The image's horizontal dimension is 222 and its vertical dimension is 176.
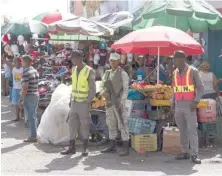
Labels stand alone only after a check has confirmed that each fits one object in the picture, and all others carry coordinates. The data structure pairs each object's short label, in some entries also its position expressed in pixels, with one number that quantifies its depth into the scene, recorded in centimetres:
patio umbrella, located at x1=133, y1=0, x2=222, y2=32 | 1059
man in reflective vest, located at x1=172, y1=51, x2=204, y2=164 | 728
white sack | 895
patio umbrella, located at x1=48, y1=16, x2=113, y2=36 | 1188
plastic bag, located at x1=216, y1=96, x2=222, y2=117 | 935
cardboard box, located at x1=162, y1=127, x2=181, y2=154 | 809
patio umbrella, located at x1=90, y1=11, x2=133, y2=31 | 1320
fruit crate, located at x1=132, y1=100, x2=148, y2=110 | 866
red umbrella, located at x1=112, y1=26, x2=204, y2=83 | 819
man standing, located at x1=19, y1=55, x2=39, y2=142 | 895
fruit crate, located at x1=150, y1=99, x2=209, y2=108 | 830
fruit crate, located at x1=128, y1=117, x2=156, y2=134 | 838
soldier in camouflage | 798
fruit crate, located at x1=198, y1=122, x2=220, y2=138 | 859
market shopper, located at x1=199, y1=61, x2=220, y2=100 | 961
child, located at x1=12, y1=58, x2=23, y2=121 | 1154
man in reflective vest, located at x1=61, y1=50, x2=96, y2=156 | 779
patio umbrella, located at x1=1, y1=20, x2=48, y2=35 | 1535
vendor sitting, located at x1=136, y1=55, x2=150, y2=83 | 1264
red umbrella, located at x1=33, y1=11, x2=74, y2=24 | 1421
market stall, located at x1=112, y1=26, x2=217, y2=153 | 819
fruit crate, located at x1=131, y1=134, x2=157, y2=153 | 819
